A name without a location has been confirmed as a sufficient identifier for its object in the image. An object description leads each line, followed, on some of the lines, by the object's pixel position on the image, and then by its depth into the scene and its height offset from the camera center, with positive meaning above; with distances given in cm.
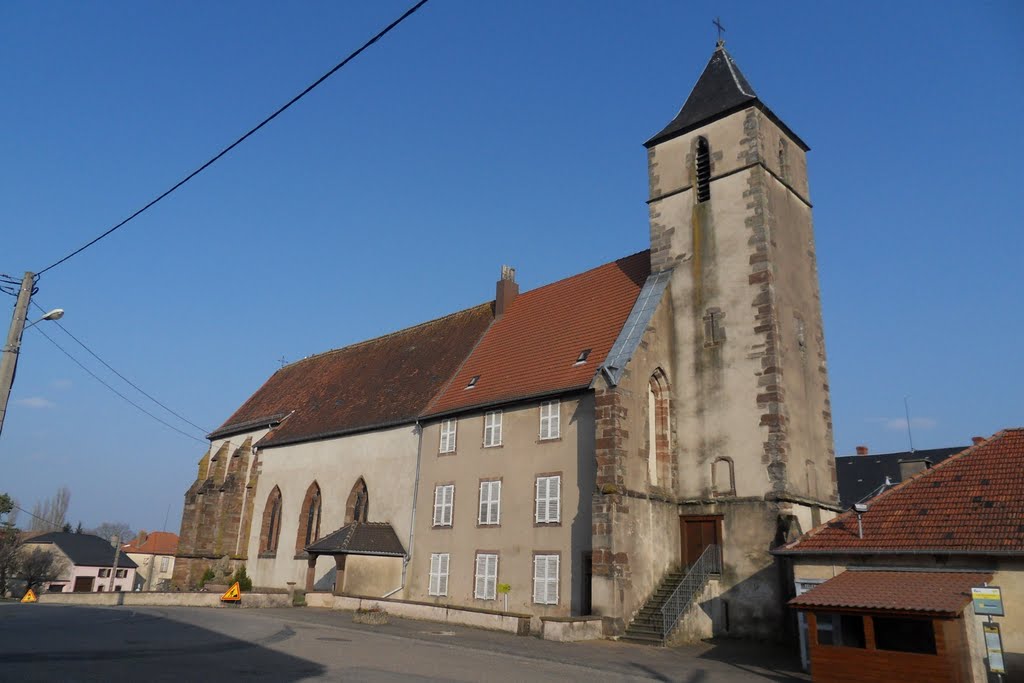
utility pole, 1370 +371
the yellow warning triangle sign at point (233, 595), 2648 -84
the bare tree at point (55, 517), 10206 +587
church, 2038 +435
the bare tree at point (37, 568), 5297 -34
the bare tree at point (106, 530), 16050 +721
